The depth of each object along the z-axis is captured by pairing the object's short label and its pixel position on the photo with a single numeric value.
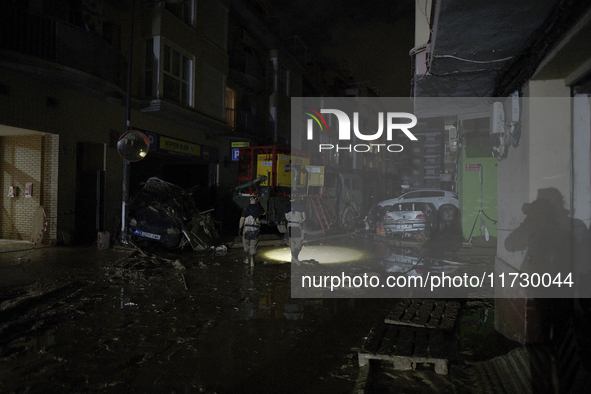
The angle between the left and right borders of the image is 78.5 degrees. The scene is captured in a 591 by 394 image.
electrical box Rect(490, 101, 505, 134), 4.51
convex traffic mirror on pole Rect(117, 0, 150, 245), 9.91
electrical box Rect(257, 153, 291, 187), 15.37
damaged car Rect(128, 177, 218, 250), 10.32
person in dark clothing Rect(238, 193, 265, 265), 8.49
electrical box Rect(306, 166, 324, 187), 16.19
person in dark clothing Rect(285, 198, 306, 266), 8.51
